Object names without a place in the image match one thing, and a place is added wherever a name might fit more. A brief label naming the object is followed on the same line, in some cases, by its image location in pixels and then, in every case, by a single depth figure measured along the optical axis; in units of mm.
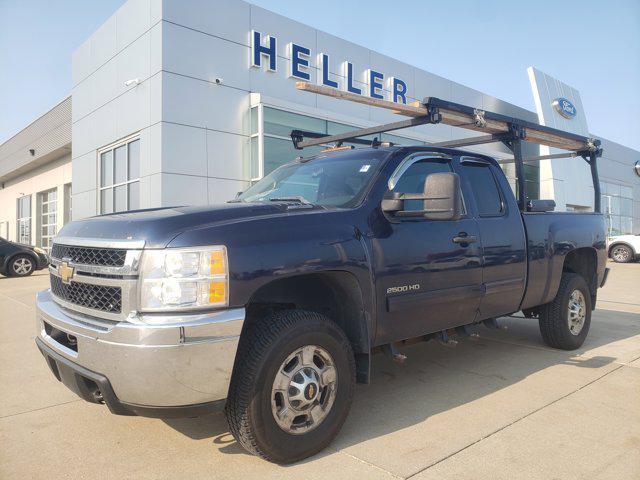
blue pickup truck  2570
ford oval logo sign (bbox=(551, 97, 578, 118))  27297
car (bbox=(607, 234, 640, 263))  19750
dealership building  13609
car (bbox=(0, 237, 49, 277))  14703
